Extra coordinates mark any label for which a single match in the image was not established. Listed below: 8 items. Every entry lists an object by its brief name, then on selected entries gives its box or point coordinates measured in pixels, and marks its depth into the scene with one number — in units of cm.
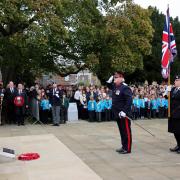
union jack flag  1122
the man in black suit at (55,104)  1659
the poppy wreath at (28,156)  902
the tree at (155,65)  4327
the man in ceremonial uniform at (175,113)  971
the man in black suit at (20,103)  1659
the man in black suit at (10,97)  1686
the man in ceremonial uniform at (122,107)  976
